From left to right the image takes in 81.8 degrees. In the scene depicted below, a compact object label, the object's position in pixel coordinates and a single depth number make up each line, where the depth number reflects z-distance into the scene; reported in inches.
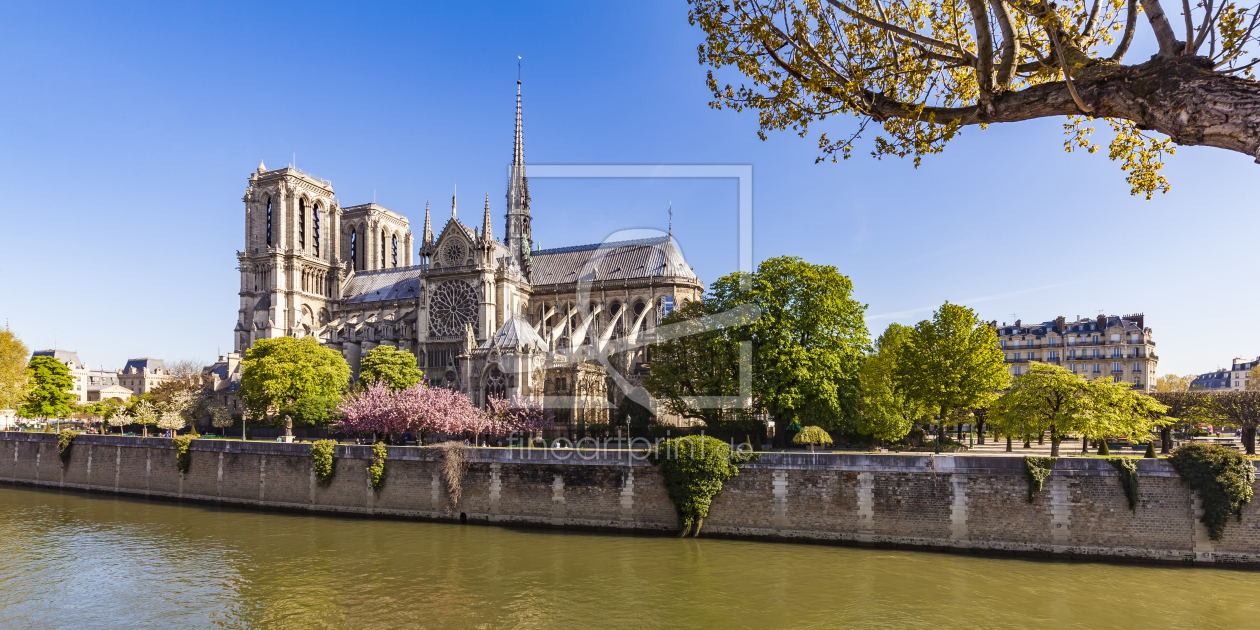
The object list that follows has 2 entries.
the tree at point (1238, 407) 1380.4
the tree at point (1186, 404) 1443.2
